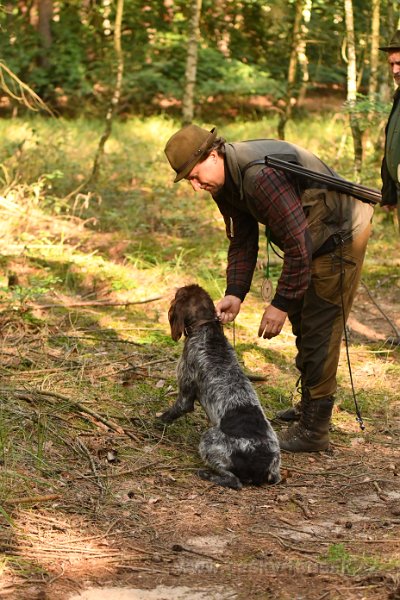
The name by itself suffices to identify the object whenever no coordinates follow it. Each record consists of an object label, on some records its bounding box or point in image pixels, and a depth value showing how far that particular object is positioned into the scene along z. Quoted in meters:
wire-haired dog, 9.41
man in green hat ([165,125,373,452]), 9.11
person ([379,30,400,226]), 11.67
